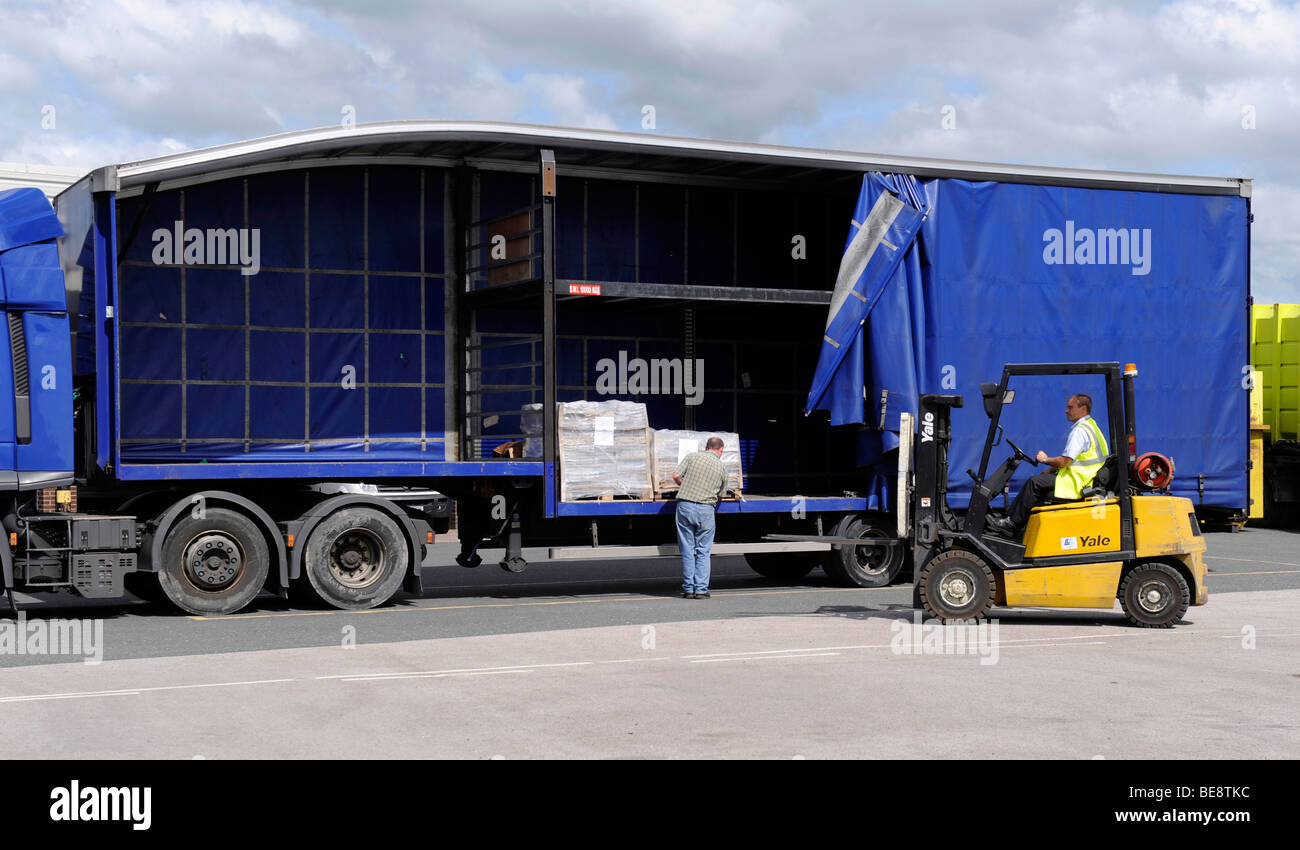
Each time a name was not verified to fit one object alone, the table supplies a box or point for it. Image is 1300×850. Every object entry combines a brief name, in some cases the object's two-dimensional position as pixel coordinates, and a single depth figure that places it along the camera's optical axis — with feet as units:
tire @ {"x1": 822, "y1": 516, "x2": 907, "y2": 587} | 52.19
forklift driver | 39.45
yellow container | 83.92
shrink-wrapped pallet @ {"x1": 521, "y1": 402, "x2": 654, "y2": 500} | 47.70
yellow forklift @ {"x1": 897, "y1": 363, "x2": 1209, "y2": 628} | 39.34
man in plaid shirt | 48.19
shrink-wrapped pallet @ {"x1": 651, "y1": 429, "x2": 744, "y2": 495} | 49.67
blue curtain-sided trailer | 42.86
